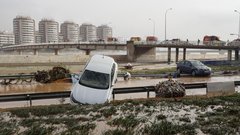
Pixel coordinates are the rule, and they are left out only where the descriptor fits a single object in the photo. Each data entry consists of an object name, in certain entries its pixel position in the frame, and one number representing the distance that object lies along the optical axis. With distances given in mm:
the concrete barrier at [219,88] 9210
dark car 17479
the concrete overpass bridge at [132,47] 42774
